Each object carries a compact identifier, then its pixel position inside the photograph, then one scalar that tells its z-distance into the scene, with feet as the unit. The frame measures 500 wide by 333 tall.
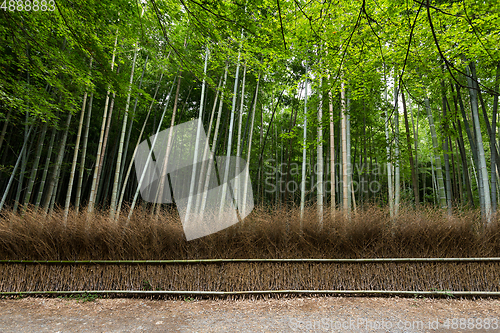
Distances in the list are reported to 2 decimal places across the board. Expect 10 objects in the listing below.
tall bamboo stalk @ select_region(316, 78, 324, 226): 13.34
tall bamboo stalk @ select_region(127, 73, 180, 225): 10.55
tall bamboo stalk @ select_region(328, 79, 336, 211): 14.42
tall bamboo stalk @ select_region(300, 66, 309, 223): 14.73
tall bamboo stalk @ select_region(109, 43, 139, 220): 15.34
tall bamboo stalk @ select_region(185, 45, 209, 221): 15.51
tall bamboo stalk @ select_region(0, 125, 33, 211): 14.94
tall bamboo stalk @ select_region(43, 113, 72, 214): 15.96
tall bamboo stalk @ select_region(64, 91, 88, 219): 14.71
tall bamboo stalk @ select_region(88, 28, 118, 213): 14.26
